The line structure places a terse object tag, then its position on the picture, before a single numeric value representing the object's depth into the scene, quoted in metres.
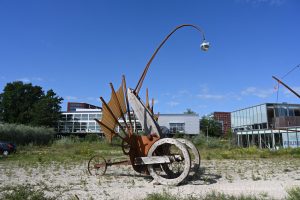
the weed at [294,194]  6.42
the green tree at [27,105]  72.81
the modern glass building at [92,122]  78.56
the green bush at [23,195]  6.84
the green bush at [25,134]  43.12
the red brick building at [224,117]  133.44
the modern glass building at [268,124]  33.78
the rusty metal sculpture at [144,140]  10.64
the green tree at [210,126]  97.14
